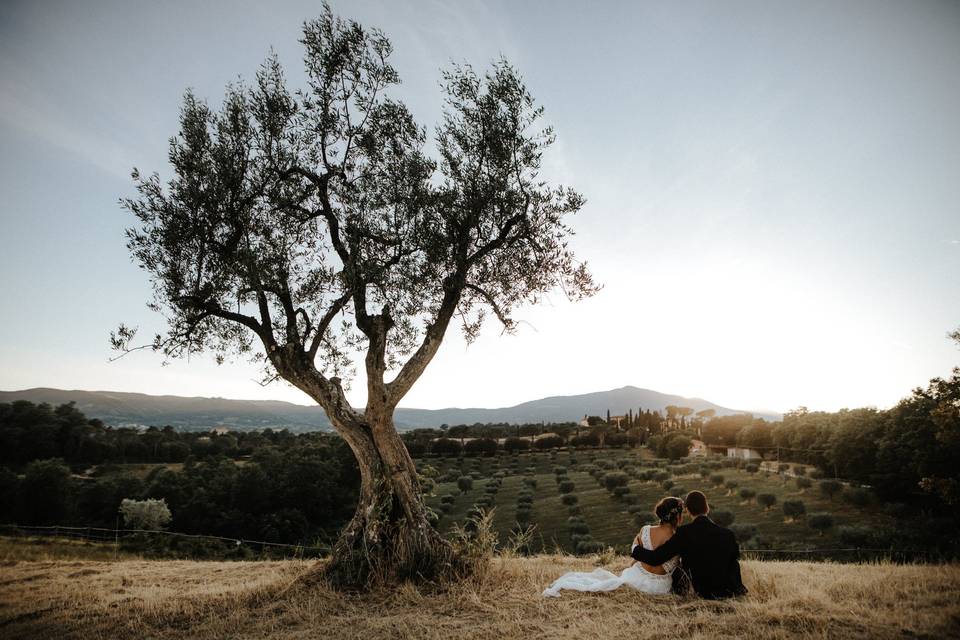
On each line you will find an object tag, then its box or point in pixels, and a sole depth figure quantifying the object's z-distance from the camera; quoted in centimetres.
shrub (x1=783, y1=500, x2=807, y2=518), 3650
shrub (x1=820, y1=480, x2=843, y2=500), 4059
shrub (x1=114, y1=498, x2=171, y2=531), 4938
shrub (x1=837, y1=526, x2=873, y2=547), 2952
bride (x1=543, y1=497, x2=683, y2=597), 710
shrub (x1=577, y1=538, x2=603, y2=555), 3278
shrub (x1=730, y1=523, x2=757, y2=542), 3191
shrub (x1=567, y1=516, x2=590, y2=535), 3905
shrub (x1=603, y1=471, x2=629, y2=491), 5325
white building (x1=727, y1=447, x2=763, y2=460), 6888
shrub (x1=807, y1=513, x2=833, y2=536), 3322
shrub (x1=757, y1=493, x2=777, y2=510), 3941
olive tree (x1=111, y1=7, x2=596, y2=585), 853
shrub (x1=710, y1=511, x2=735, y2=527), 3547
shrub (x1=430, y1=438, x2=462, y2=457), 9925
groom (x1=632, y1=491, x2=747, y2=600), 666
